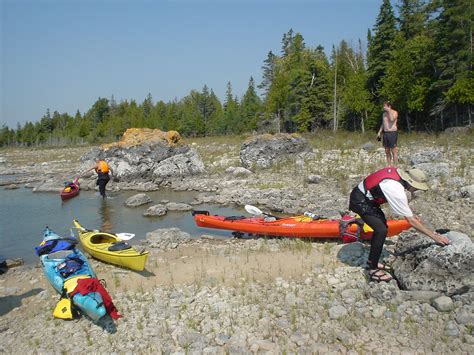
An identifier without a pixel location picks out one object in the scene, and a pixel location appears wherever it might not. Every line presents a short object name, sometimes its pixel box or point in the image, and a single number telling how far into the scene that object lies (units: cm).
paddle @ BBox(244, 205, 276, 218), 1108
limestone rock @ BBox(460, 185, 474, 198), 1082
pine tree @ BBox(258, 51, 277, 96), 6381
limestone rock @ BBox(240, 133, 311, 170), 2158
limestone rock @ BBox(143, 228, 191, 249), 1001
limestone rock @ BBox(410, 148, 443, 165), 1557
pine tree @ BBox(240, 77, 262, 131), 6237
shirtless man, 1108
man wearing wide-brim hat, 560
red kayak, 1867
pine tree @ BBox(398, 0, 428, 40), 3538
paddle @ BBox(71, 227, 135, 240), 981
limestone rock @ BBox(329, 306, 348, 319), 561
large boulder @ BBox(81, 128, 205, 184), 2266
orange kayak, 848
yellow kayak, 788
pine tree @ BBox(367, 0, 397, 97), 3388
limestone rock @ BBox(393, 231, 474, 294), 561
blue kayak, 581
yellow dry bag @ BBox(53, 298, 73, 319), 616
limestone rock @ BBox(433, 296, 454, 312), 533
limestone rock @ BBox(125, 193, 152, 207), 1641
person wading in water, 1766
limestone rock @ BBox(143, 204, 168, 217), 1445
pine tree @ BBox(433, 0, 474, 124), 2559
